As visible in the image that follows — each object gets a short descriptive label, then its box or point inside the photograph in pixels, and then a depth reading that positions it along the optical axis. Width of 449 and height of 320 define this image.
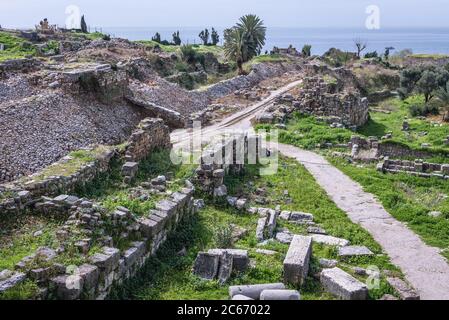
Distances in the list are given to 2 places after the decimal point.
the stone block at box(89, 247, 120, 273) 10.49
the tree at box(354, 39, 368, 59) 75.90
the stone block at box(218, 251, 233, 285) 11.66
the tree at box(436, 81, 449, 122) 33.99
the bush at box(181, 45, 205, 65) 52.09
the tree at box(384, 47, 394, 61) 77.16
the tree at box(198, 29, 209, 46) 85.91
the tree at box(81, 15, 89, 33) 69.68
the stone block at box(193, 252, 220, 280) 11.81
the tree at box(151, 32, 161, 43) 75.36
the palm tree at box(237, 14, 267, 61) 47.72
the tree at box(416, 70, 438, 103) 40.84
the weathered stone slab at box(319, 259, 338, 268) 12.73
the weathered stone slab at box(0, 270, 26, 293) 9.36
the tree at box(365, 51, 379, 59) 77.76
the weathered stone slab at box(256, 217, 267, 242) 14.50
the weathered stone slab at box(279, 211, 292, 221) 16.34
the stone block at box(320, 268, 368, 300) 11.04
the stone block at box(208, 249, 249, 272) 12.16
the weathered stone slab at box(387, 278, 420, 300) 11.53
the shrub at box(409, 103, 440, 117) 37.09
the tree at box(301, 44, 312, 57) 70.12
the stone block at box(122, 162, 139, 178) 17.93
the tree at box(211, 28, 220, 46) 85.25
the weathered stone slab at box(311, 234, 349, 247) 14.34
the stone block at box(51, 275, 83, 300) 9.67
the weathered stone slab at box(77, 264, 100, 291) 9.97
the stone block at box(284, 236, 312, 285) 11.72
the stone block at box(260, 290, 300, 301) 10.24
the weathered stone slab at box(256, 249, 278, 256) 13.09
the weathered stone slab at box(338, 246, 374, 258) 13.67
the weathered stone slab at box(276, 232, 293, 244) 14.31
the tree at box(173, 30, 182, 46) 77.96
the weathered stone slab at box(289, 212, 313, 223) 16.30
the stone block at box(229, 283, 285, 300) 10.68
